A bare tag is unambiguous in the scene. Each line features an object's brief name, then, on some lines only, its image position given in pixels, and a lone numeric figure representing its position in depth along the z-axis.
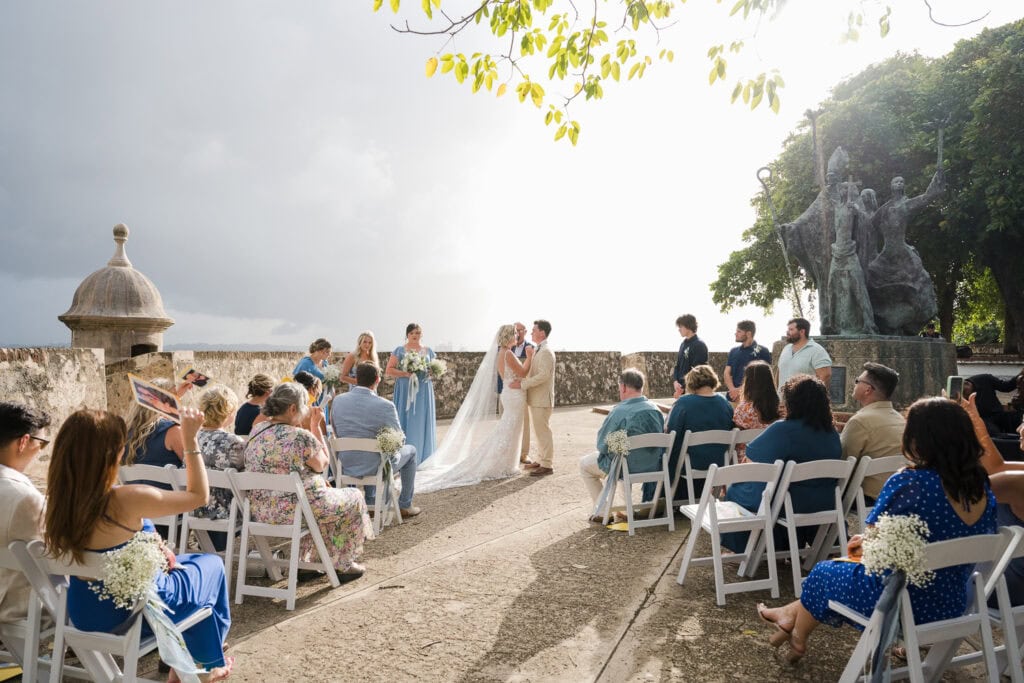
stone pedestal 10.43
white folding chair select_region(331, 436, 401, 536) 5.45
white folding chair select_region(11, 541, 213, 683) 2.45
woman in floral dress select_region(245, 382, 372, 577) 4.04
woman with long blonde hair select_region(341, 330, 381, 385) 7.79
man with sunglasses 4.20
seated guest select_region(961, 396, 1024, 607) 2.87
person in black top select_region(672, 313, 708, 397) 7.93
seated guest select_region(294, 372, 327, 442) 5.47
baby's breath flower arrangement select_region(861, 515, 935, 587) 2.35
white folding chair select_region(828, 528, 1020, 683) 2.41
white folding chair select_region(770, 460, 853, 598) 3.72
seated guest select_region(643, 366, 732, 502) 5.36
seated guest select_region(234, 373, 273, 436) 5.20
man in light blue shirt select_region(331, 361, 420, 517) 5.70
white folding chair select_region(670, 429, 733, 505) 5.10
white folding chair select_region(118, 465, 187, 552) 3.93
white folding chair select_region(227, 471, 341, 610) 3.76
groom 7.86
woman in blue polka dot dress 2.61
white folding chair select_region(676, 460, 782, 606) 3.74
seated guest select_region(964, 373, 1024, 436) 5.47
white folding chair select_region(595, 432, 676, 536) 5.07
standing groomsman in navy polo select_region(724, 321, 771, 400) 7.67
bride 7.75
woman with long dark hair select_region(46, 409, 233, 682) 2.43
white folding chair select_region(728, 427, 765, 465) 5.15
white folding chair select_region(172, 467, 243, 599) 3.90
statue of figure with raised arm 11.65
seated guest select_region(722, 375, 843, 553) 4.01
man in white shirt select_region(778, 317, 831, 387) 6.83
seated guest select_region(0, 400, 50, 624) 2.71
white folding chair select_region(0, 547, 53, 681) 2.66
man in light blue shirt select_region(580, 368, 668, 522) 5.36
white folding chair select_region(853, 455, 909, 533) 3.95
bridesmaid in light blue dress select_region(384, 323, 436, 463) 8.07
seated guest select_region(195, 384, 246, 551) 4.21
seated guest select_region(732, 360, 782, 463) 4.95
